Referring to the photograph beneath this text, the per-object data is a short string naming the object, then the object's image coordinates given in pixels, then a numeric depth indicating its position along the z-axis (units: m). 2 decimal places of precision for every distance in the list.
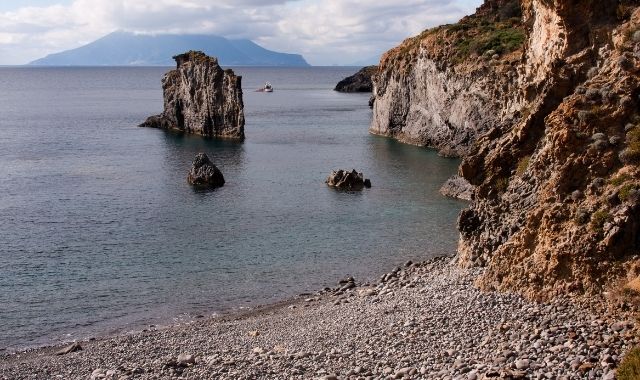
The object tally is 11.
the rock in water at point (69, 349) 31.80
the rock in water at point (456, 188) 62.62
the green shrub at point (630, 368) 19.00
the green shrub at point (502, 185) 32.81
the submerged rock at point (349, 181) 70.49
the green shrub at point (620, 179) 26.59
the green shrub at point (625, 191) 25.88
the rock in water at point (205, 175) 72.12
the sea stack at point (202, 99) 115.69
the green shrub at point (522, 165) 31.86
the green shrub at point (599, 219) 26.08
